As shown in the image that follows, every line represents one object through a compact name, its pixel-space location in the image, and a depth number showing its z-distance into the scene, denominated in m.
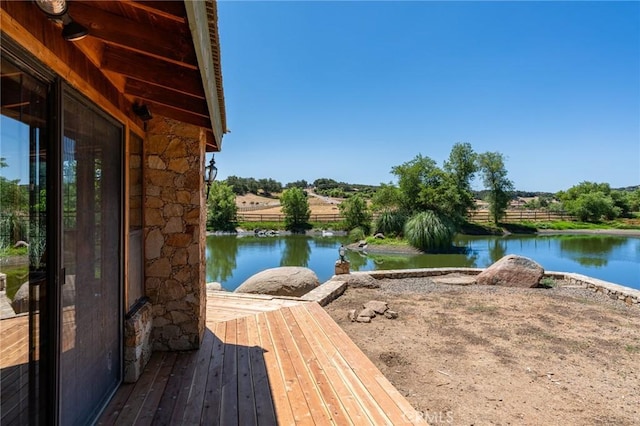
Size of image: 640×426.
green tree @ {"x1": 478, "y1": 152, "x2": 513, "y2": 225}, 24.91
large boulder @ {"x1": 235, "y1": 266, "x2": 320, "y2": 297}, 5.90
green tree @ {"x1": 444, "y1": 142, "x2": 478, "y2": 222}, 22.56
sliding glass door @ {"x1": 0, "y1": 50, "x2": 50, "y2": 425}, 1.13
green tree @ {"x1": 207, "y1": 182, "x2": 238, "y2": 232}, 25.19
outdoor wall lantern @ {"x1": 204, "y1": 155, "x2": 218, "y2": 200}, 4.23
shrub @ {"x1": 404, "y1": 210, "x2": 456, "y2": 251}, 15.86
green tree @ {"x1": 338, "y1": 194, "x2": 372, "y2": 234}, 22.66
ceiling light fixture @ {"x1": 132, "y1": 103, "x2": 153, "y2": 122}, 2.66
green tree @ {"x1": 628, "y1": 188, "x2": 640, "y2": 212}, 31.12
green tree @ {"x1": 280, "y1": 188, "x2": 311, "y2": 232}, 25.78
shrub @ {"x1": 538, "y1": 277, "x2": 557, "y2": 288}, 7.09
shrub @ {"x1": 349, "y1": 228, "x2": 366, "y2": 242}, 20.09
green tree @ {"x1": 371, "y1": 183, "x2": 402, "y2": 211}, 19.41
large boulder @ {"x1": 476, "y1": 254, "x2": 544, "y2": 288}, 6.95
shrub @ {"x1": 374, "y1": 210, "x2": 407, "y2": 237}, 18.58
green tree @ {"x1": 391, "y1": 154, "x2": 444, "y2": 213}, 18.42
